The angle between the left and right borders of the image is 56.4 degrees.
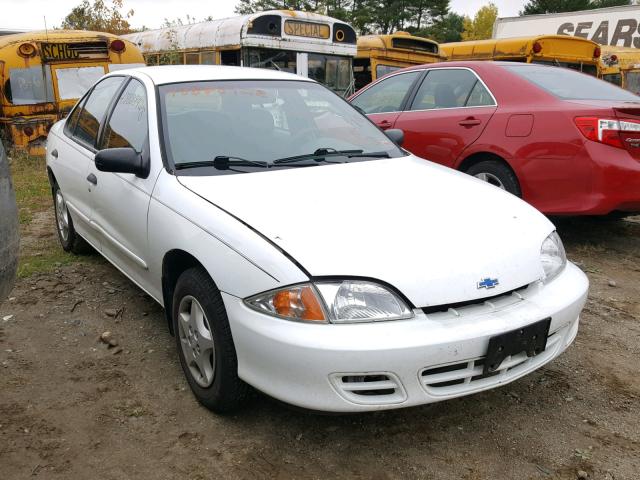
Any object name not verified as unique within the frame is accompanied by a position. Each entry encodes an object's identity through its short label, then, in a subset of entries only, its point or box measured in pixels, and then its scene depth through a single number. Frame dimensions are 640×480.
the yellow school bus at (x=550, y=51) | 10.27
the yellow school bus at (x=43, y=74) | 9.24
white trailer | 15.88
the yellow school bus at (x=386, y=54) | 11.34
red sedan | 4.45
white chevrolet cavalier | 2.20
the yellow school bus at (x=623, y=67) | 13.37
